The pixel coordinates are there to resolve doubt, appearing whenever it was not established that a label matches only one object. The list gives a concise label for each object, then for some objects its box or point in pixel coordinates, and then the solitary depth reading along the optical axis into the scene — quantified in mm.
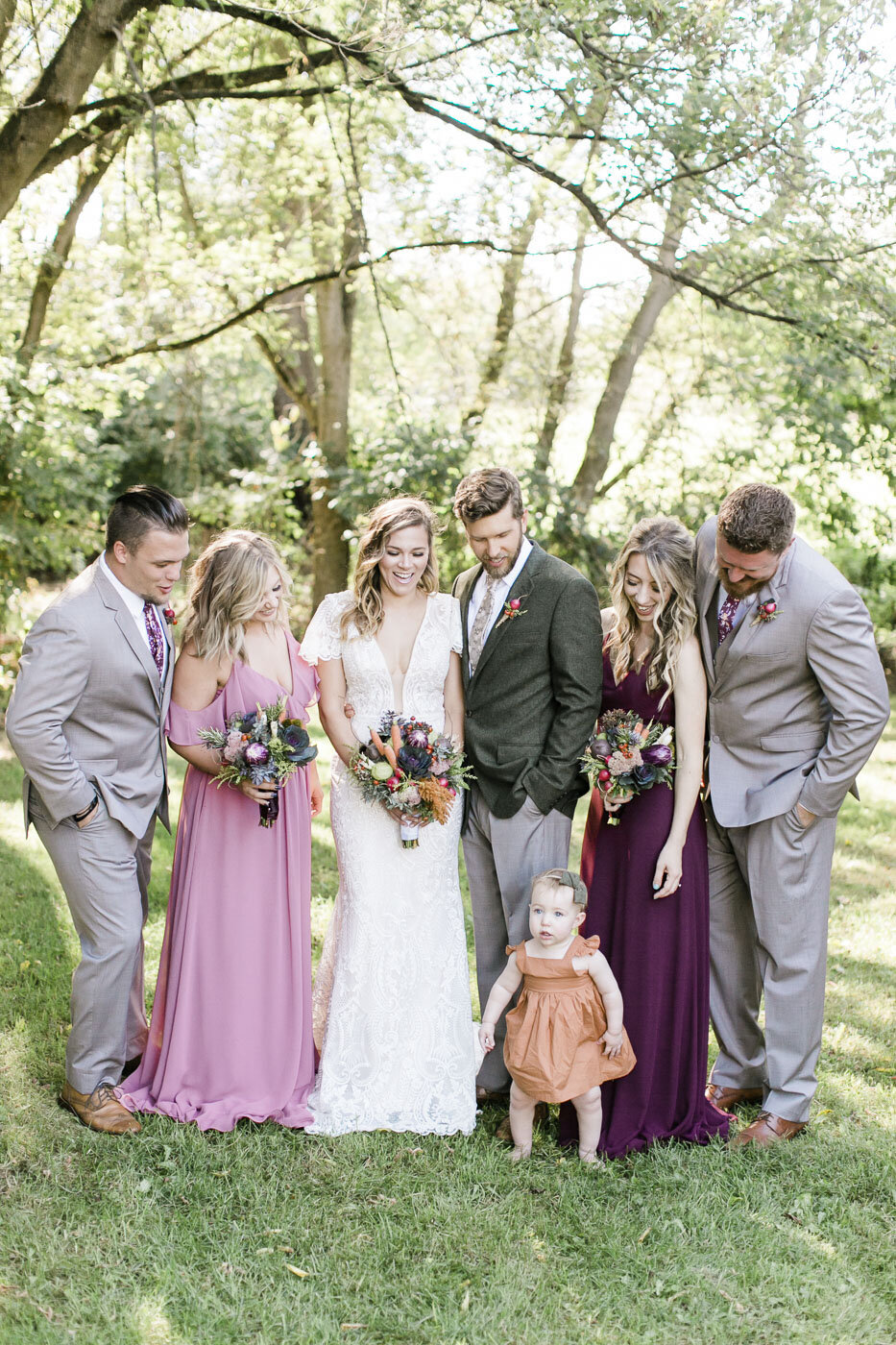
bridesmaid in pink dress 4371
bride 4504
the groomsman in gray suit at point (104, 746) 4035
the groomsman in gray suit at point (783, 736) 4082
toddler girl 4102
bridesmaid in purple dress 4195
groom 4340
